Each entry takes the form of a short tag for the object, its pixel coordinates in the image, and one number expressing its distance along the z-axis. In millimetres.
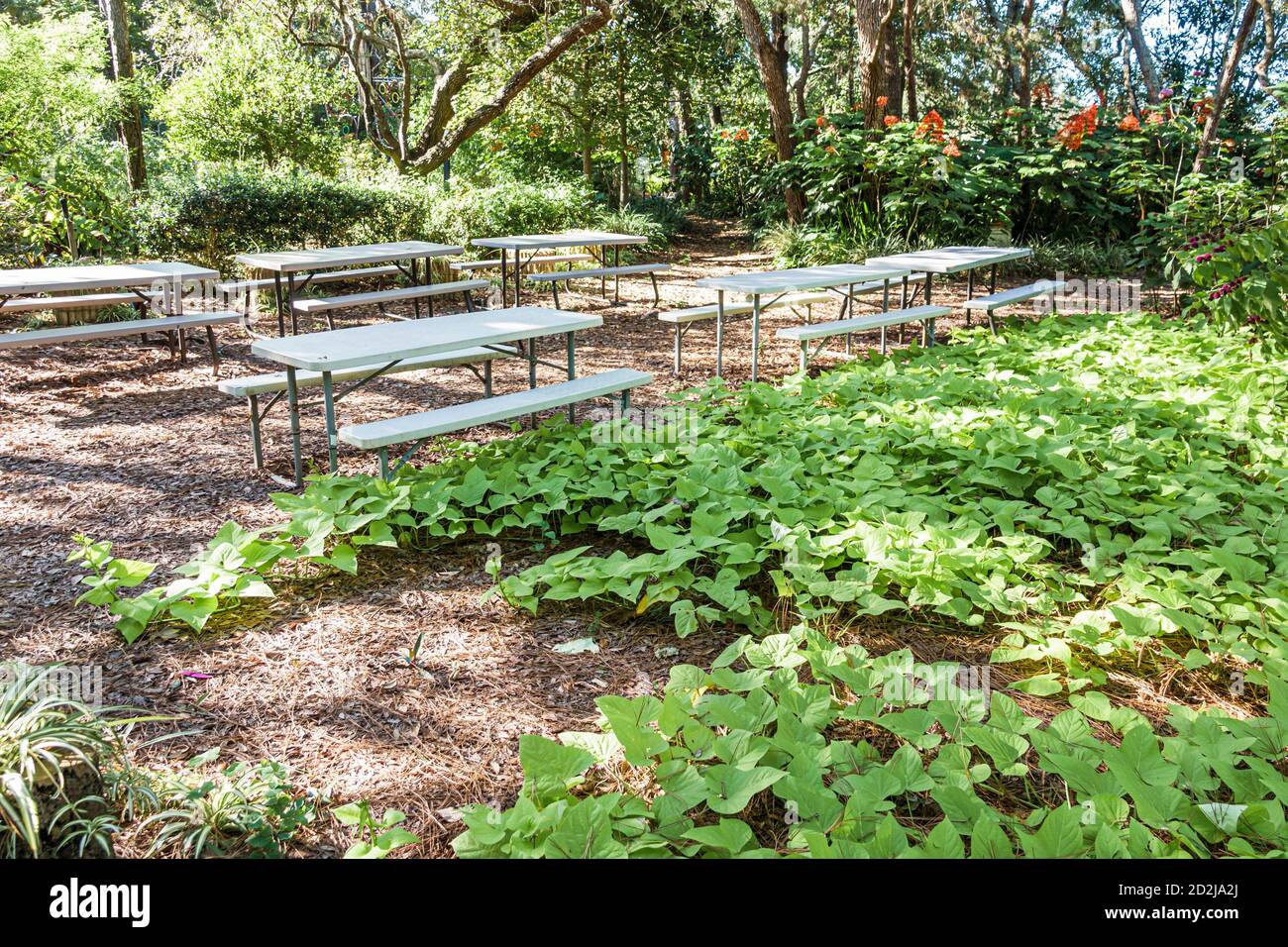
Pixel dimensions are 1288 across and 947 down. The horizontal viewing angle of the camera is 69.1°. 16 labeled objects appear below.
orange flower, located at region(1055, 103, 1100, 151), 11562
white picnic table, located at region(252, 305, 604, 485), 4230
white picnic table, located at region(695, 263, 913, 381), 6539
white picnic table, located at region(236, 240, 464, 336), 7351
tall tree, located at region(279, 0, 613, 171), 13320
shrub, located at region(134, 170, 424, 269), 9531
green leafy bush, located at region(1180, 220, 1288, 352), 5469
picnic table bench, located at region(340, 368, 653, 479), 3992
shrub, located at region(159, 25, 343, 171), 12883
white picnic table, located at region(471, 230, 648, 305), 8662
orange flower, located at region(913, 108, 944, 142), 10992
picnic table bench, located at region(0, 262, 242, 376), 5930
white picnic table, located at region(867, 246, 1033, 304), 7637
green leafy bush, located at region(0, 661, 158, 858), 1772
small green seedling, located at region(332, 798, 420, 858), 1890
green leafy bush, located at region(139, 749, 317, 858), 2004
